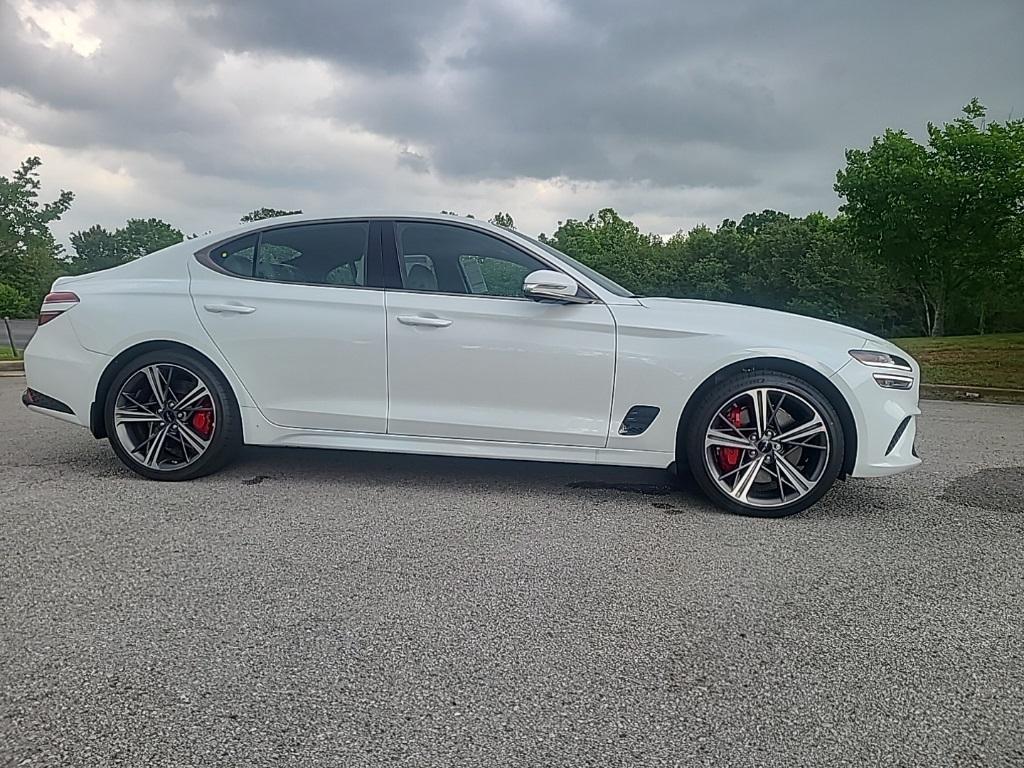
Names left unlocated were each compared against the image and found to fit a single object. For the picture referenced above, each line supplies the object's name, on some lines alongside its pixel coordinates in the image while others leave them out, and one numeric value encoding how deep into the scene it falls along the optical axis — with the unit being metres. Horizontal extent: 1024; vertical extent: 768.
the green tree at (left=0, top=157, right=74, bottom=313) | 20.33
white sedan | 3.75
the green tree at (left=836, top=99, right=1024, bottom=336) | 18.48
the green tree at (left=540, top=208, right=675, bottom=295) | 46.22
